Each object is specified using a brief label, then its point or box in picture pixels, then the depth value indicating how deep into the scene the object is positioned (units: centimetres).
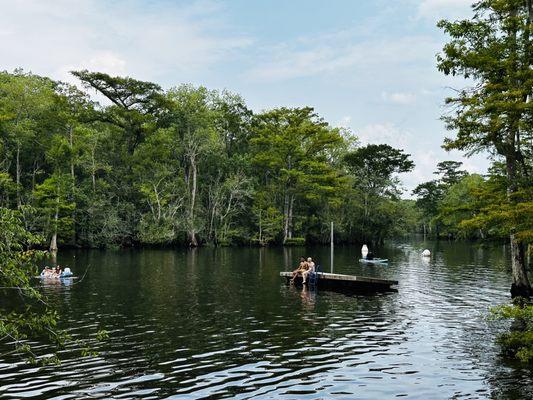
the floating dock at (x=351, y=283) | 2842
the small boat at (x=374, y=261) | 4889
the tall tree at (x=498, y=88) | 1959
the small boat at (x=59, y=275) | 3150
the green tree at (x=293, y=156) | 7794
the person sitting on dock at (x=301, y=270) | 3098
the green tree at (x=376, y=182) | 8556
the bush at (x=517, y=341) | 1331
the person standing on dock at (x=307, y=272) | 3034
